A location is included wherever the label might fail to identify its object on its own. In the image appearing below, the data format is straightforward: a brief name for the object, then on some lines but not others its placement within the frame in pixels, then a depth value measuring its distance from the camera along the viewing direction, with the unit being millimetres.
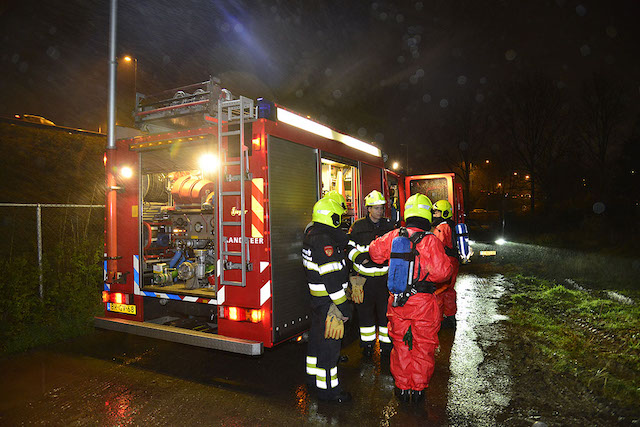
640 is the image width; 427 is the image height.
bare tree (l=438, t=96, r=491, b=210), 31922
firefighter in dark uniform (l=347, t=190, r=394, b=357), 5000
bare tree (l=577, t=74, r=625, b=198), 22328
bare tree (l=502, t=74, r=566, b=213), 26067
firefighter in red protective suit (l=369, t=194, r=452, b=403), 3838
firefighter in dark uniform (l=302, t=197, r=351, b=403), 3859
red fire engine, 4016
